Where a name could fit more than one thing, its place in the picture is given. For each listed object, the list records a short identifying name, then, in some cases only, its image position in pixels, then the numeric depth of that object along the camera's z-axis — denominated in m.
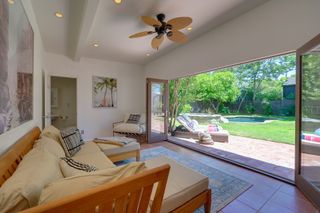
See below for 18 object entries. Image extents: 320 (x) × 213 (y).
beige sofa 0.72
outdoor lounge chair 4.73
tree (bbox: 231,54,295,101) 6.74
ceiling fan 2.27
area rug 1.86
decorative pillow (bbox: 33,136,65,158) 1.42
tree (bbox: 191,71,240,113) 7.66
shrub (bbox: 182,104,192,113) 7.07
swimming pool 7.79
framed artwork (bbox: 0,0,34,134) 1.06
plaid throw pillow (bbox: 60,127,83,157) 2.09
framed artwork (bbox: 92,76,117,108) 4.93
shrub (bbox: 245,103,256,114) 7.91
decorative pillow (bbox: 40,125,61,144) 2.02
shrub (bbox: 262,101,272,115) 7.43
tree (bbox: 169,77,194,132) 5.75
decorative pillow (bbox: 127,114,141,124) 4.85
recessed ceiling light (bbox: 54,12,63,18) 2.43
